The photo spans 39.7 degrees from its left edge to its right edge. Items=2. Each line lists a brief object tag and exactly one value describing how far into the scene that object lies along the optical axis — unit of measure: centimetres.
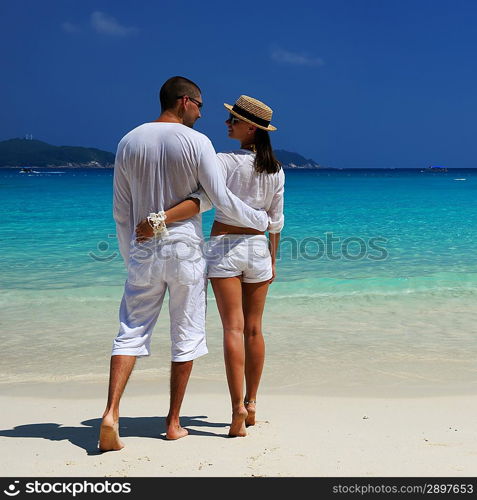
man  322
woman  352
